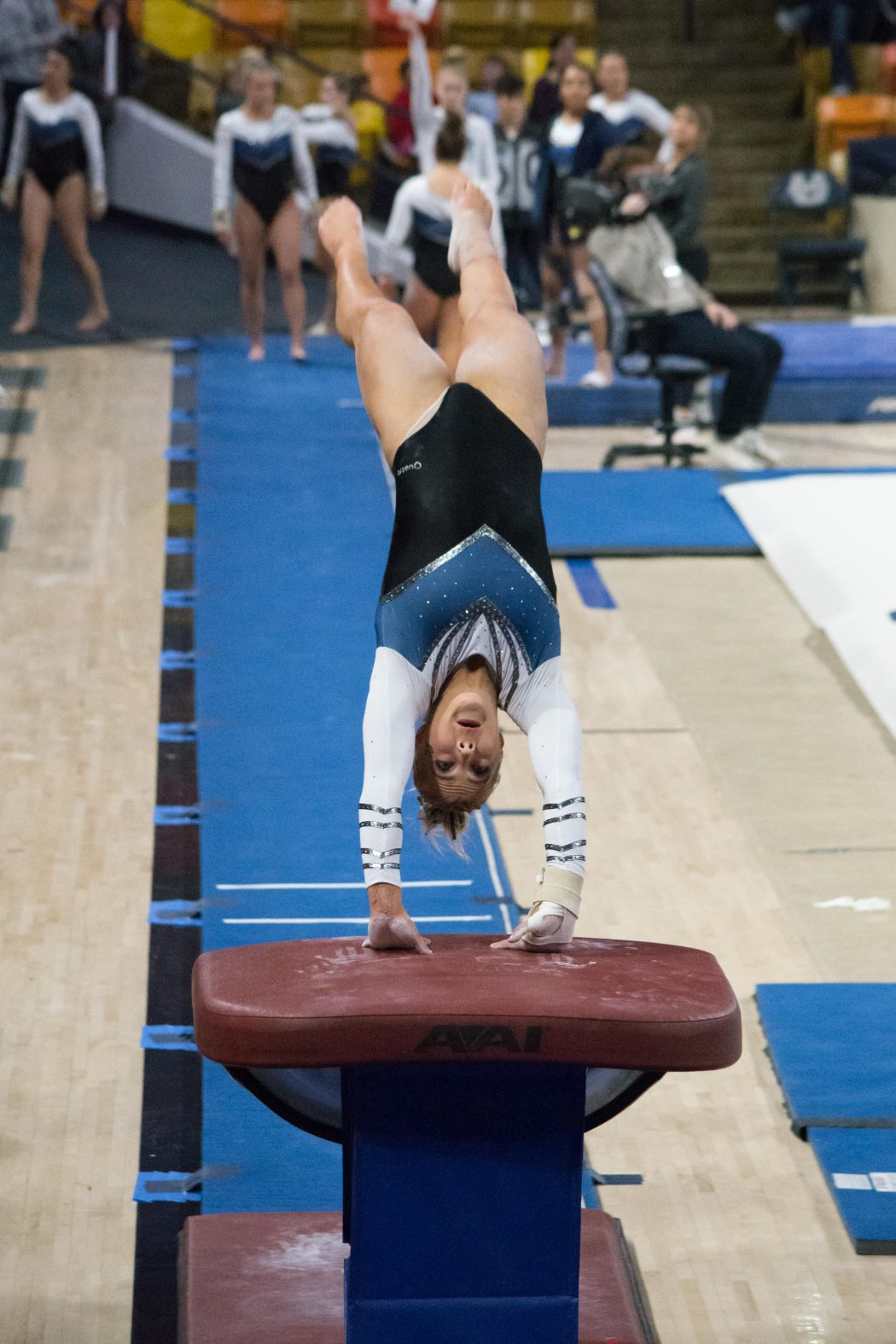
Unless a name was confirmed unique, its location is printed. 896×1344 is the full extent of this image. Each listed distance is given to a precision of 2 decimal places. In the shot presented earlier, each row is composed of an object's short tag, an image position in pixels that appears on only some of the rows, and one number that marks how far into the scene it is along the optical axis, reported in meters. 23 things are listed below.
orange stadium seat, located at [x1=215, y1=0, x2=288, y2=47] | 28.23
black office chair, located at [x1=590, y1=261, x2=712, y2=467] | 15.97
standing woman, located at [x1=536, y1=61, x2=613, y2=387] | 18.83
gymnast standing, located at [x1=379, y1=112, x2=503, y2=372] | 16.39
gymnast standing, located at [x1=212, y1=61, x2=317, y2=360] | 18.62
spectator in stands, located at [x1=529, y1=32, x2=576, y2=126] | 24.73
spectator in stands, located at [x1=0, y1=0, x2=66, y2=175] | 25.03
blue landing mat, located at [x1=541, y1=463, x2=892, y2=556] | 14.36
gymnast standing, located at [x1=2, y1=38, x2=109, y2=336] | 20.16
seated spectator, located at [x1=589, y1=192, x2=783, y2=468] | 15.83
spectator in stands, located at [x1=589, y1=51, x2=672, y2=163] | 20.34
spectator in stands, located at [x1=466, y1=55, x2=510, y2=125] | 24.37
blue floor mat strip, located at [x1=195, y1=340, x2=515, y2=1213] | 7.03
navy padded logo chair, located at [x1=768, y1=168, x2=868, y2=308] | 24.89
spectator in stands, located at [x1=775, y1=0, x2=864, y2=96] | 26.53
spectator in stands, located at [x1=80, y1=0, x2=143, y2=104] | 26.05
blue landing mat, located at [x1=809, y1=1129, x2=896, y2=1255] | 6.29
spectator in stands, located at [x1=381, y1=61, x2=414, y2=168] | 25.34
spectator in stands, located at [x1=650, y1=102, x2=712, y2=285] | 16.16
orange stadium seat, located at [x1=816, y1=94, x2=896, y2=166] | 26.12
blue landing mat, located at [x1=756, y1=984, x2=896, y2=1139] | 6.94
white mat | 11.70
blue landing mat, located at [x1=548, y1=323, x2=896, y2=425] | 19.08
